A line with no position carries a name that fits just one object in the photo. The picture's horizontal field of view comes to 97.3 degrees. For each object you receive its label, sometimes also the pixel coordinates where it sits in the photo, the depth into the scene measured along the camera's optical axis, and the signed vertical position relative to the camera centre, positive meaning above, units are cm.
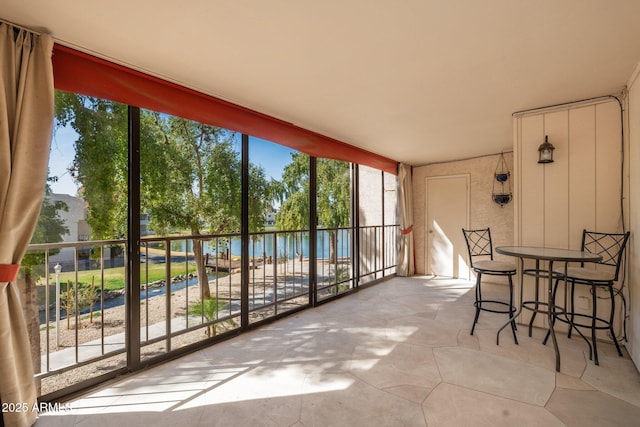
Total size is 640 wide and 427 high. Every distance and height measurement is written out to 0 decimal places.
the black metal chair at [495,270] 267 -52
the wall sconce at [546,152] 267 +60
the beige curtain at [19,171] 144 +26
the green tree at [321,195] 468 +43
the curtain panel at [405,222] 527 -11
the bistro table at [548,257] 208 -32
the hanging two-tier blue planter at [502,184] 456 +51
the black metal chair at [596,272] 214 -46
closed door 503 -15
